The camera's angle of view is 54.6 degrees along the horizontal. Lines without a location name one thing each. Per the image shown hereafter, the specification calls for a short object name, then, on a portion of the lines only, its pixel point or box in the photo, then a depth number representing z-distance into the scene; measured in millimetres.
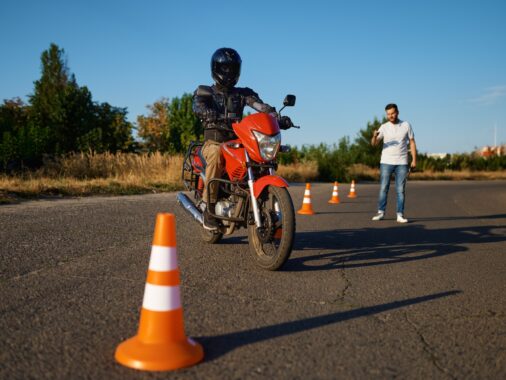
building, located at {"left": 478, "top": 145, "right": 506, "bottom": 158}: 99362
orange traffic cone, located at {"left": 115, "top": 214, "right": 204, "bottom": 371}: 2377
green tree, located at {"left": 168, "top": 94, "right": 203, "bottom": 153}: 52188
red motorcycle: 4494
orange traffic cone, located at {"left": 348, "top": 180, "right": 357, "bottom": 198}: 16844
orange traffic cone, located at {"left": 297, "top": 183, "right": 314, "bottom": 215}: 10588
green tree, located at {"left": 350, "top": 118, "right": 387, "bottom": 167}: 46312
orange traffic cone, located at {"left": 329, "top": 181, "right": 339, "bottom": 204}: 14036
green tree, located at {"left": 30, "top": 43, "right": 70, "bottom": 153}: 41406
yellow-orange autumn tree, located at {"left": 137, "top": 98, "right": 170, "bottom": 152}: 59259
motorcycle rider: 5230
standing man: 9492
